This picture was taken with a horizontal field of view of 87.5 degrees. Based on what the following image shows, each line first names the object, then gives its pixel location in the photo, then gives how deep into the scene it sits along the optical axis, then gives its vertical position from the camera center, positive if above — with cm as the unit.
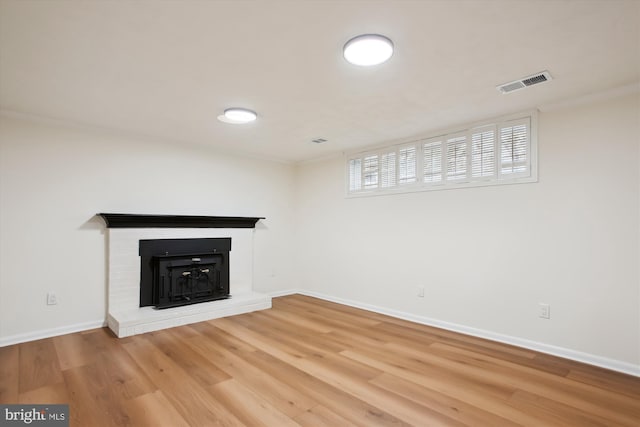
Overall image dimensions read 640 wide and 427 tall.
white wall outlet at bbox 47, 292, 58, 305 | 359 -89
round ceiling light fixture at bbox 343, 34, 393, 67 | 205 +108
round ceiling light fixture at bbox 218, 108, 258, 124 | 333 +104
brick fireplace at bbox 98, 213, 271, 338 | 378 -76
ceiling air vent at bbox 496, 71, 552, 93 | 255 +110
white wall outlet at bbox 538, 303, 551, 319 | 315 -87
